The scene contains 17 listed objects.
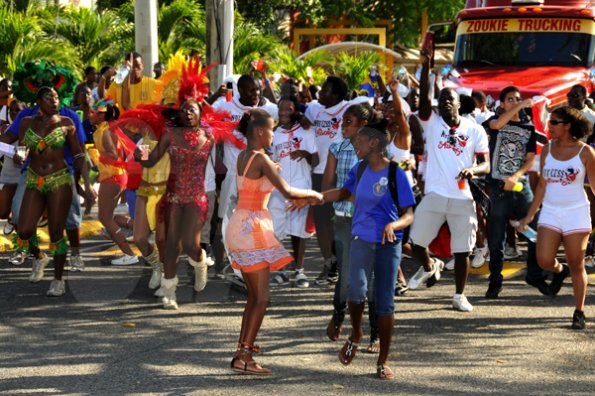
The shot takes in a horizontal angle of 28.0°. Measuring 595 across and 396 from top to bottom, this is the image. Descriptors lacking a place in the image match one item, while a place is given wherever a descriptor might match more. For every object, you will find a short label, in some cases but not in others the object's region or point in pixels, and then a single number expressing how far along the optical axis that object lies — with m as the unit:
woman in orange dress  7.89
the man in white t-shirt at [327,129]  11.49
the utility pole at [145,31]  17.70
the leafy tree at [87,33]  23.72
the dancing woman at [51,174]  10.57
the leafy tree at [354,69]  28.42
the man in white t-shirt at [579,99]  12.64
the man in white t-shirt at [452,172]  10.16
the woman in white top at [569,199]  9.41
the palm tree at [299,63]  26.91
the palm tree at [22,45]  20.03
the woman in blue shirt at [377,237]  7.77
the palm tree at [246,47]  25.81
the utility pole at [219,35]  16.73
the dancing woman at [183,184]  10.09
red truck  17.02
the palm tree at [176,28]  27.14
